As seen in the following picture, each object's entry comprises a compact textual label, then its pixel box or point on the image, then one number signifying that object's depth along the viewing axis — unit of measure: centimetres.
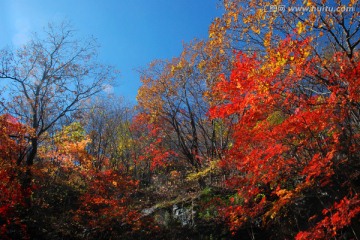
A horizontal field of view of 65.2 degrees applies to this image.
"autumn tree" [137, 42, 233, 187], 1759
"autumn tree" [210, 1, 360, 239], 764
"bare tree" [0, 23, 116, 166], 1363
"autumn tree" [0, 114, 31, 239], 1041
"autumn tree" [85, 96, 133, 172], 2636
